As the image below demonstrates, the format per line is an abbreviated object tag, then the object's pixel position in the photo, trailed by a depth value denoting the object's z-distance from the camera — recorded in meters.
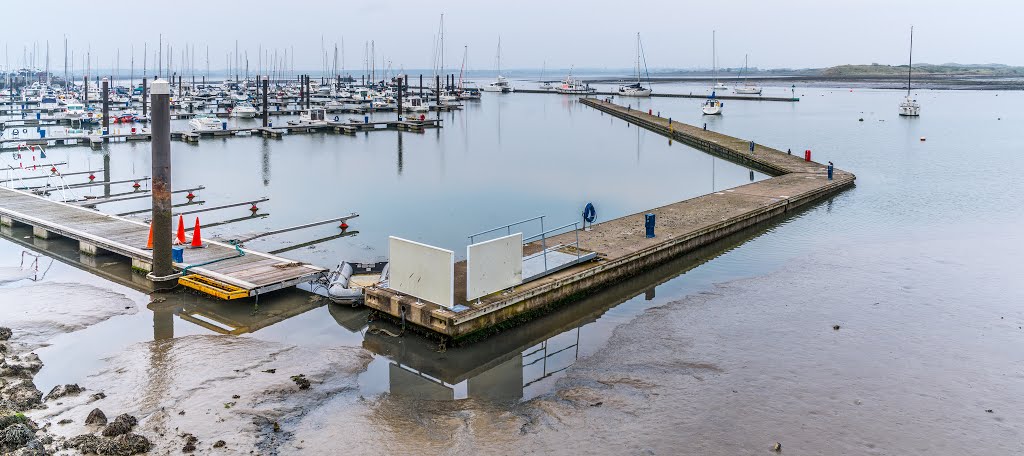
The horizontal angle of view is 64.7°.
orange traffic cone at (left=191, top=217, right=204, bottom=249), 19.08
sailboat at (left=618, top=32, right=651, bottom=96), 118.90
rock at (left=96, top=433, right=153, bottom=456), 9.36
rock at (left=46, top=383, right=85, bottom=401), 11.12
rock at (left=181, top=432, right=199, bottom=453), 9.60
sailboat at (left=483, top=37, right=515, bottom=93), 136.12
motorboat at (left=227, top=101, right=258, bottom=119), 70.69
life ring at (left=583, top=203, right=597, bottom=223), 19.10
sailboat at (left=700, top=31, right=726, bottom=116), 81.00
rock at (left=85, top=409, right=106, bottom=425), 10.16
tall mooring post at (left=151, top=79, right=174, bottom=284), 16.64
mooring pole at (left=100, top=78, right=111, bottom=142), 49.12
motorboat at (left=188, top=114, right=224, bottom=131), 54.00
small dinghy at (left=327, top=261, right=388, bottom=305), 16.11
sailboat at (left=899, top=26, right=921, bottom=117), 77.25
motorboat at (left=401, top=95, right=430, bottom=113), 75.88
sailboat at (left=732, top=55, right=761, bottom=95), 118.99
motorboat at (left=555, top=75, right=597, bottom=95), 128.50
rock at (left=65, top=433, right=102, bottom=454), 9.36
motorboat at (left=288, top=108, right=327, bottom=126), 60.75
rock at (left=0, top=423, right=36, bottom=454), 9.15
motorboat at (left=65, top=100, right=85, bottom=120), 60.17
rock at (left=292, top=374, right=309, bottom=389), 11.92
